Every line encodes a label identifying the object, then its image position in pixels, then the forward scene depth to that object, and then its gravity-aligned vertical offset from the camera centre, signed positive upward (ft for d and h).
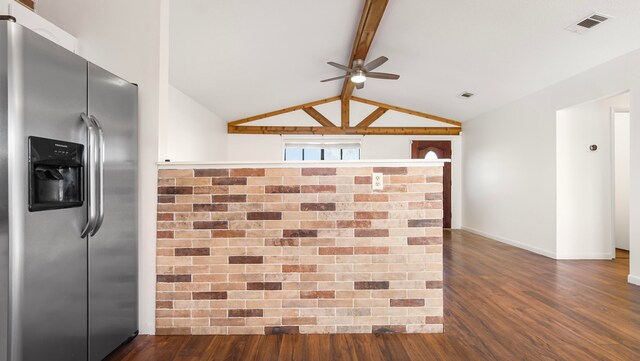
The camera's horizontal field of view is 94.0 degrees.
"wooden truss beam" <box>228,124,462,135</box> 22.45 +3.97
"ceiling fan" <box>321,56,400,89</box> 13.07 +4.98
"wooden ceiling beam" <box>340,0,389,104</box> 9.80 +5.76
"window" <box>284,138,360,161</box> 22.98 +2.68
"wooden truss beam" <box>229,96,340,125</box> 22.35 +5.46
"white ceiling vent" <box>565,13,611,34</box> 8.88 +4.97
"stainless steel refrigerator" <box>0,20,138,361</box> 3.81 -0.32
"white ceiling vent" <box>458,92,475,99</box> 16.92 +5.05
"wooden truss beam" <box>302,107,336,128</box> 22.54 +4.98
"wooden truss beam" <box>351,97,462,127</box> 22.34 +5.39
